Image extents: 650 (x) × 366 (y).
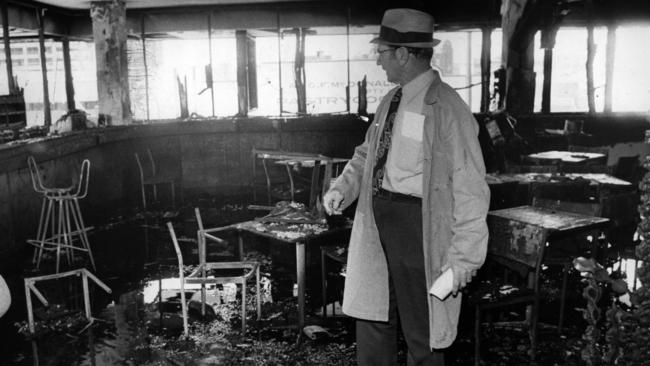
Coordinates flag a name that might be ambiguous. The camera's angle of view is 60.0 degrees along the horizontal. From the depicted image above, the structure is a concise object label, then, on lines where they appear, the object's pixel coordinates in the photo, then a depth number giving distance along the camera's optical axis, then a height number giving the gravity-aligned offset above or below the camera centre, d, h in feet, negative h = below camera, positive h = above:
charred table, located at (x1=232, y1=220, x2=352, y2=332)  15.48 -3.64
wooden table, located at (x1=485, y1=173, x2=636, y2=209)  21.02 -3.47
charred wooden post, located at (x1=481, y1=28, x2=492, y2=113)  45.75 +2.99
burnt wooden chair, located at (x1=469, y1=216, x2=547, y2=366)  13.22 -4.05
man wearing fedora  8.96 -1.75
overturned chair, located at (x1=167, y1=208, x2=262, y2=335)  15.23 -4.69
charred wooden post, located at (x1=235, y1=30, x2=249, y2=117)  46.50 +3.08
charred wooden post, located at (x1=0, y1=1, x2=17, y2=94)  38.40 +4.32
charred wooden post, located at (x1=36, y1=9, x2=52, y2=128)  43.29 +3.50
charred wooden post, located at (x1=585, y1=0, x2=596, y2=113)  43.23 +2.62
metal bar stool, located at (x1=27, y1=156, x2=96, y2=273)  22.58 -5.63
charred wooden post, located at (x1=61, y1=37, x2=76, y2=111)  50.72 +2.46
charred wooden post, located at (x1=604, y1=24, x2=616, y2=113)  44.24 +2.57
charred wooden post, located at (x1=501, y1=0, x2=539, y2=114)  36.22 +3.36
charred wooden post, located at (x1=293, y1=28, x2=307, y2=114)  46.06 +2.77
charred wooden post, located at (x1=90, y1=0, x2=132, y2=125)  38.58 +3.28
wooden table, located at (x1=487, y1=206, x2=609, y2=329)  13.74 -3.32
